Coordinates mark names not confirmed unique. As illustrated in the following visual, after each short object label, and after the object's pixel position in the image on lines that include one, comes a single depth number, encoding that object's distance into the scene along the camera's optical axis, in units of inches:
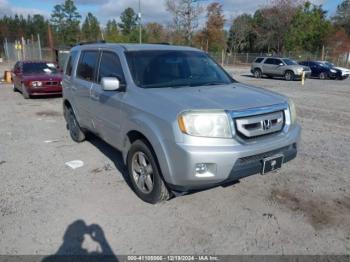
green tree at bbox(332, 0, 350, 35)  2273.6
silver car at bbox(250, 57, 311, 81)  922.3
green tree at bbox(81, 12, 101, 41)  3207.7
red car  486.3
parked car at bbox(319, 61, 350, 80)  1000.9
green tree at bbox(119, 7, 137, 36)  3424.0
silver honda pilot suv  130.0
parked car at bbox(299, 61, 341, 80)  1009.0
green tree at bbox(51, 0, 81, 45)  3275.1
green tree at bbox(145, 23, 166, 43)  2785.4
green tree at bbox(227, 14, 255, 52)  2460.6
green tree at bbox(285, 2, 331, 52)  1925.4
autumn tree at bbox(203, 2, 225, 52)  2423.7
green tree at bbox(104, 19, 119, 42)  2809.8
